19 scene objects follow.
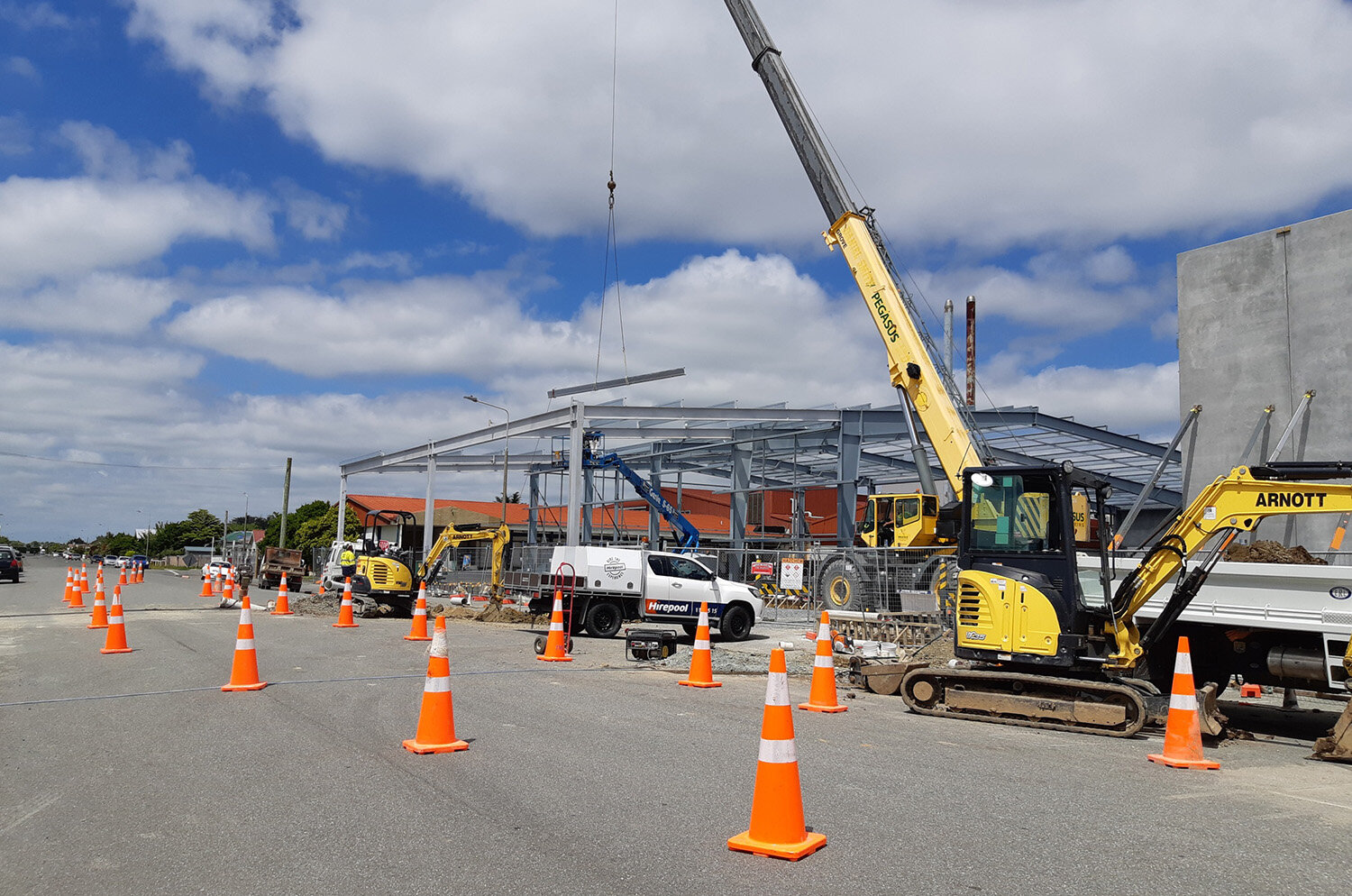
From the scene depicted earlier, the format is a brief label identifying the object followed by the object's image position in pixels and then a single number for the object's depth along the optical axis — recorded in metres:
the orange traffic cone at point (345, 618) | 20.02
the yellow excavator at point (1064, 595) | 9.31
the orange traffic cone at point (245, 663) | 10.45
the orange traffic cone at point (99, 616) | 18.17
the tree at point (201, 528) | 132.25
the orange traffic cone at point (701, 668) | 12.23
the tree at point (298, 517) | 76.38
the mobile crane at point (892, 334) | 18.30
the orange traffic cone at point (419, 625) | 17.28
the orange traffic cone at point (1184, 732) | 7.76
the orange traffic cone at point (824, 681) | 10.15
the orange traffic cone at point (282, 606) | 23.83
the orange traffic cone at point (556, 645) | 14.67
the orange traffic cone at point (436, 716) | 7.32
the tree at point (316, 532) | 71.44
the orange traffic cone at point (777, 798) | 4.96
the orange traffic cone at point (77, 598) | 25.69
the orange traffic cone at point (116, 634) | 14.20
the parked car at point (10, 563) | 43.28
